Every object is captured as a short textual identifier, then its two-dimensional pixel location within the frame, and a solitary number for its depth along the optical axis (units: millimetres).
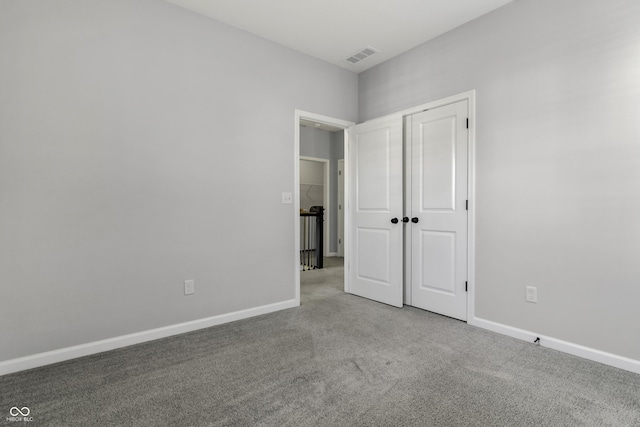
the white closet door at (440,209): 2898
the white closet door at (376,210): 3375
